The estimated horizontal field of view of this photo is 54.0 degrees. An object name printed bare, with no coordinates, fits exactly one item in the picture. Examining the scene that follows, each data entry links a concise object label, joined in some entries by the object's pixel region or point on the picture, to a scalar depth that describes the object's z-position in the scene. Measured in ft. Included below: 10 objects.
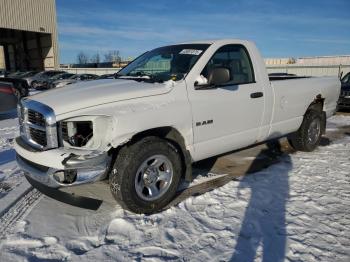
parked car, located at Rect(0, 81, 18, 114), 29.84
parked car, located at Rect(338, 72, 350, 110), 41.39
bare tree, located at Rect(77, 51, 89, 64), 320.50
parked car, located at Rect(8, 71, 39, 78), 89.45
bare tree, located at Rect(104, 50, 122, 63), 291.83
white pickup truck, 11.06
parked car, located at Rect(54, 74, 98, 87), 84.52
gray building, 104.72
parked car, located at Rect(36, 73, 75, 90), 81.20
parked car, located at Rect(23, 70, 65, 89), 84.25
